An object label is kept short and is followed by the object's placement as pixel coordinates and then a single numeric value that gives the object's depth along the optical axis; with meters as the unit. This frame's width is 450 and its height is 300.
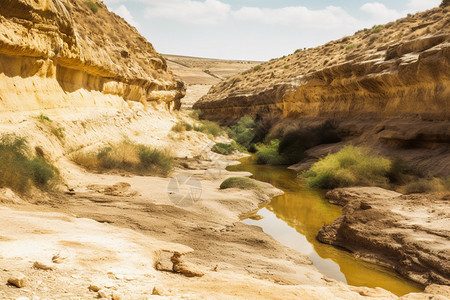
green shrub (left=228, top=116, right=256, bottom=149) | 31.52
